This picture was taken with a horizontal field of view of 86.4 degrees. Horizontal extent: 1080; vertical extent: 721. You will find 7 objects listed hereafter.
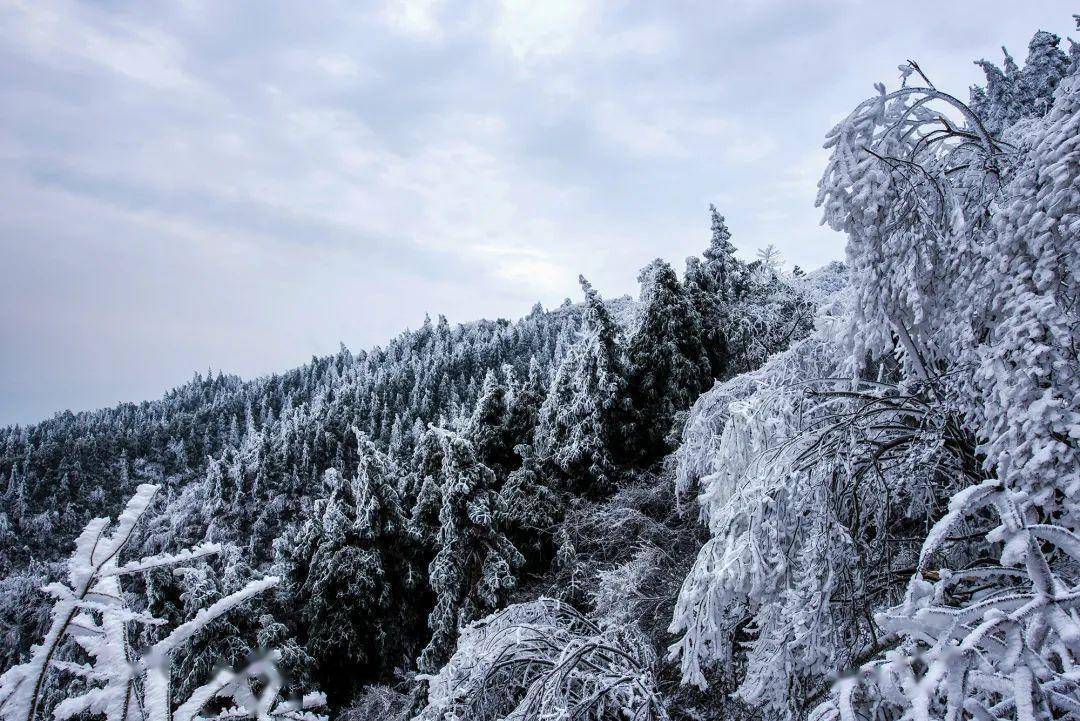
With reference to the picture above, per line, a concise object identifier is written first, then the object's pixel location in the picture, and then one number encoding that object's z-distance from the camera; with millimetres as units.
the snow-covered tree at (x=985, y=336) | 1576
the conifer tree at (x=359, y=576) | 15953
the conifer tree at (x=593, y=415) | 15406
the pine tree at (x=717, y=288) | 17719
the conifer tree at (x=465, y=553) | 13844
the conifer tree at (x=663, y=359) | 15914
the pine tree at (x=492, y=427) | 17938
